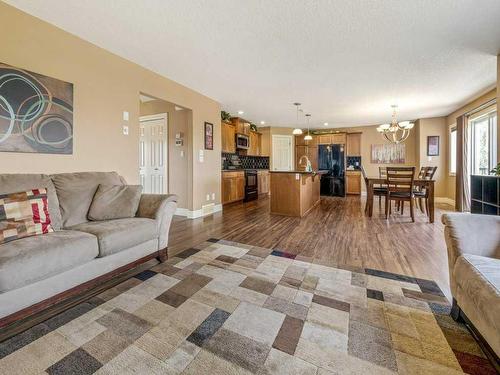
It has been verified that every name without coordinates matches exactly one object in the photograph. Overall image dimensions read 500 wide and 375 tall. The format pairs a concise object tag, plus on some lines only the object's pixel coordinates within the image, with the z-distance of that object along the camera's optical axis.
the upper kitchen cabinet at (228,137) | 6.16
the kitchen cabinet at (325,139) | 8.02
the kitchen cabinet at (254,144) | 7.68
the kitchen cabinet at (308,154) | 8.34
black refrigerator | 7.68
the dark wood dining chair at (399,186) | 4.20
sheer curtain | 4.96
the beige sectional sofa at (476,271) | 1.03
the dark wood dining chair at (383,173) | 6.78
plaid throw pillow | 1.64
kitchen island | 4.59
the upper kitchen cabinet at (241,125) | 6.68
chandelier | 5.24
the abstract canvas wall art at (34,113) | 2.08
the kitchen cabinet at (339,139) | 7.84
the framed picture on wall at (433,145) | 6.52
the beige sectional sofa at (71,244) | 1.40
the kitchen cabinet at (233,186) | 5.89
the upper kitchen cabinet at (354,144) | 8.01
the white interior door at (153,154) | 4.85
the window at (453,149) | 6.00
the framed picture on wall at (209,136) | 4.78
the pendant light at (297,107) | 5.40
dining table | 4.12
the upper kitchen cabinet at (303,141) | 8.33
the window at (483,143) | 4.51
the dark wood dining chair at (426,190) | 4.37
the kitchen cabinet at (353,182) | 7.93
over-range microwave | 6.76
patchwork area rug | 1.16
